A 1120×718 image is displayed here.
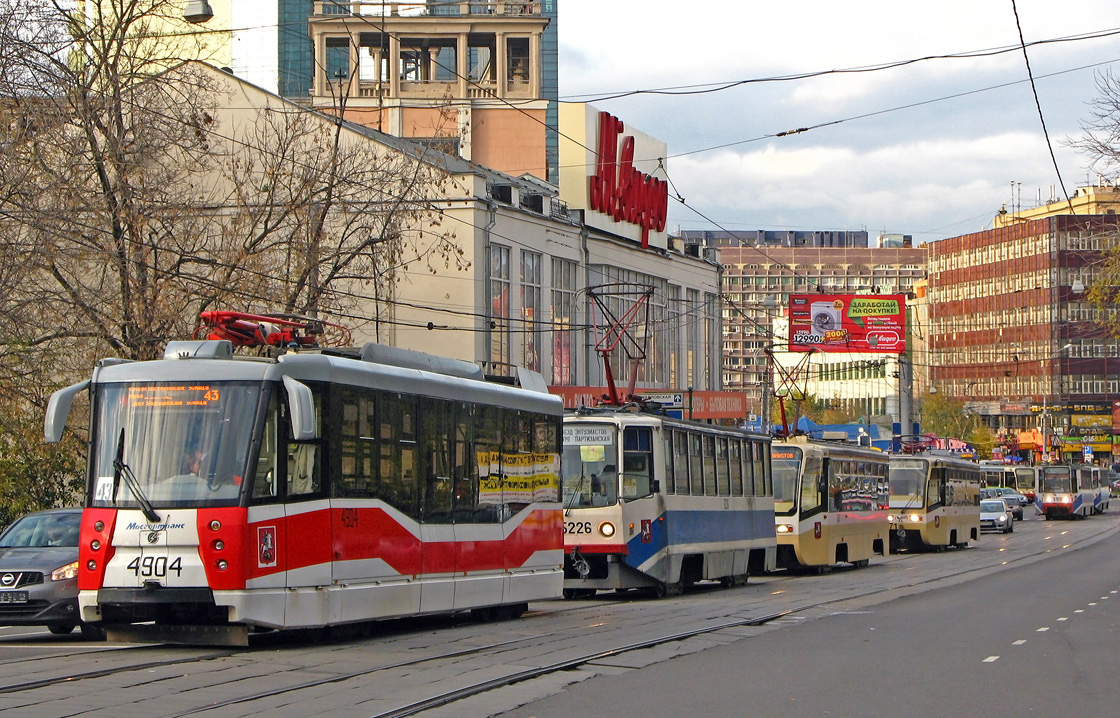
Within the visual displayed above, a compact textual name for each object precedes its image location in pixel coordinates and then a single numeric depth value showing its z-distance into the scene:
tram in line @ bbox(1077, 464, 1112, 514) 82.12
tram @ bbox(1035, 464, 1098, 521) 79.06
